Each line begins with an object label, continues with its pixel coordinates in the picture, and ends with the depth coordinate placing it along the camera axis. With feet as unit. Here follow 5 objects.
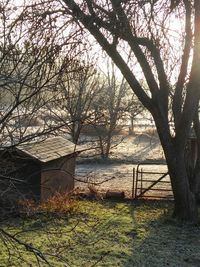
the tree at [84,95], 73.20
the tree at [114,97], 99.96
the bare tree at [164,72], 35.78
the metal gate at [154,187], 51.22
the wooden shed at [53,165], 44.07
